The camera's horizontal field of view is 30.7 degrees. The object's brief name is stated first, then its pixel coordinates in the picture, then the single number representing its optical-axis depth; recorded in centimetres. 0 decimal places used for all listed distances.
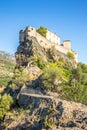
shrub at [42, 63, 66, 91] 3021
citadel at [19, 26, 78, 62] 3825
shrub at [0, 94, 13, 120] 2907
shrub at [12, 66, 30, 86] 3223
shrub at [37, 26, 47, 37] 4050
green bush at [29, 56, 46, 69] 3512
